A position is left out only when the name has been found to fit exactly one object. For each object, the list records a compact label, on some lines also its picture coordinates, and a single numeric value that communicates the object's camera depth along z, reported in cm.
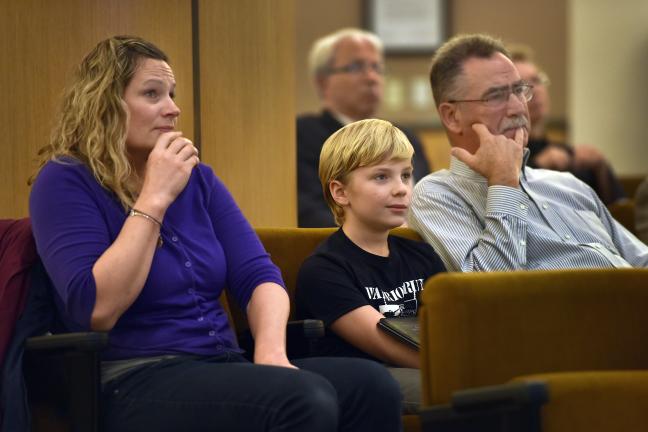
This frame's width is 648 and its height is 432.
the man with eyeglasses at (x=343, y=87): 865
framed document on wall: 1543
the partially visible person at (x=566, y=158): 948
